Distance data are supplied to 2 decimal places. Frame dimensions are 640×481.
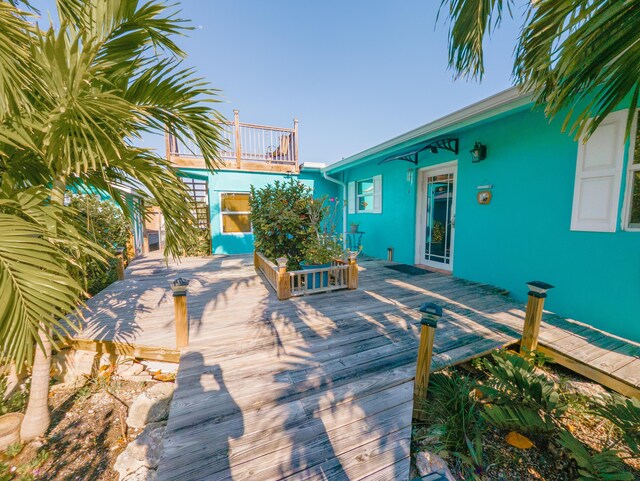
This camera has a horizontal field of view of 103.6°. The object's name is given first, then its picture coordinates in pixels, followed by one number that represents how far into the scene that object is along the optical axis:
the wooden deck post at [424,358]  1.85
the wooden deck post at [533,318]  2.41
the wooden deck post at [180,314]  2.48
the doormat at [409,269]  5.17
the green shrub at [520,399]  1.67
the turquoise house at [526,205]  2.72
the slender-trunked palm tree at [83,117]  1.26
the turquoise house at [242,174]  7.46
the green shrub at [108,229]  4.53
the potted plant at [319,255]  4.14
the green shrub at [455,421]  1.61
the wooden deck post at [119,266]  4.91
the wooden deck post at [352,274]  4.14
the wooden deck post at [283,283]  3.68
